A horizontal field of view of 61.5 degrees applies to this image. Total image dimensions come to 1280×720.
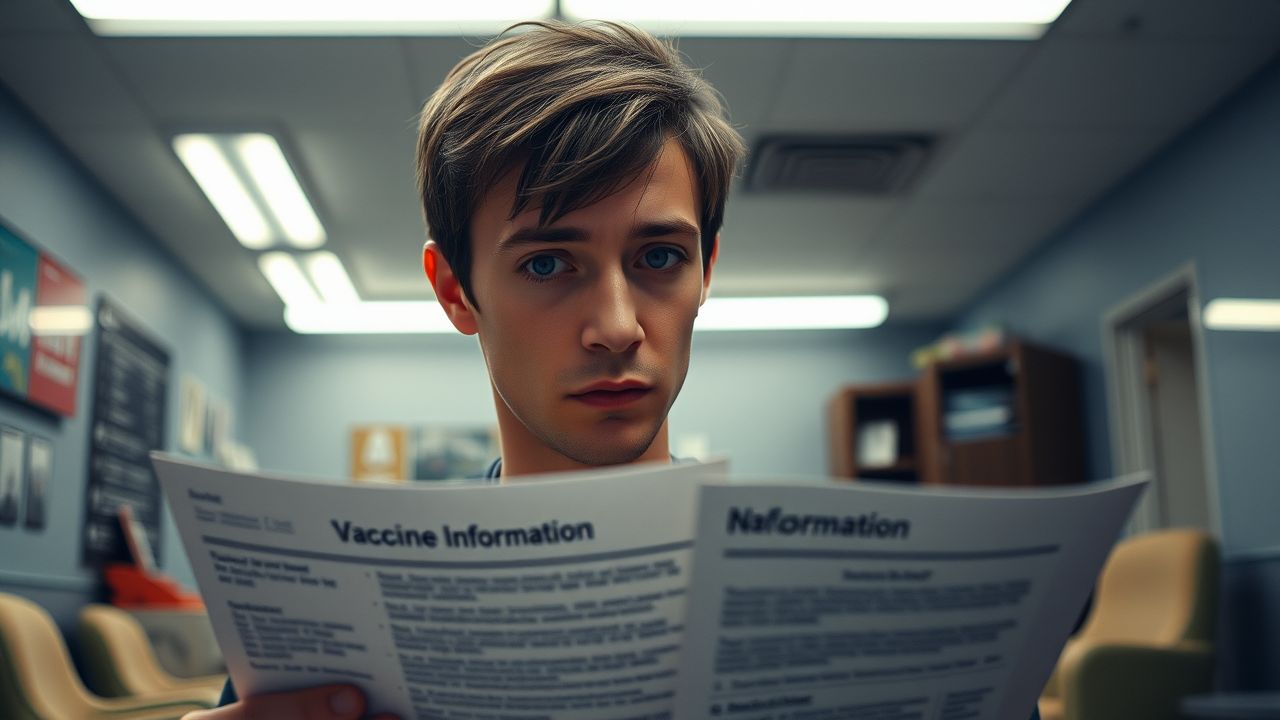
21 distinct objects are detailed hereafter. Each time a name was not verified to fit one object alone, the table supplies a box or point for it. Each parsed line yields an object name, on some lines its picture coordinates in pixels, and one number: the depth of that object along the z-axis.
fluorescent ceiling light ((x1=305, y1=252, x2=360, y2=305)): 5.32
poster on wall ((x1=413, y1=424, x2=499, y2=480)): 6.77
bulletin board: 4.40
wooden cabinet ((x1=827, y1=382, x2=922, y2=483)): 6.26
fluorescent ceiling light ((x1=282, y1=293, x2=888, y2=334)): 6.17
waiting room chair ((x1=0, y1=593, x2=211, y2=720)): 3.06
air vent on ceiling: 4.08
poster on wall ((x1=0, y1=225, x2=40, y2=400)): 3.50
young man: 0.80
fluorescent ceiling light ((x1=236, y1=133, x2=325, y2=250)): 3.97
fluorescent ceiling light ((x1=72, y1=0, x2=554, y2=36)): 3.09
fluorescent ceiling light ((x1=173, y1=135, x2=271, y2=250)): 3.98
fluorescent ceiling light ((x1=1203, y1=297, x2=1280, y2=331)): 3.56
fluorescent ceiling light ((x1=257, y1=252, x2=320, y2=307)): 5.33
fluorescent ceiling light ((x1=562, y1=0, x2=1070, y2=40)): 3.14
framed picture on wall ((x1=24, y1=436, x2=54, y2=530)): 3.77
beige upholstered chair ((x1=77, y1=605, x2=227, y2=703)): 3.85
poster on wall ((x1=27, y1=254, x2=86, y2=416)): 3.79
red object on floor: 4.41
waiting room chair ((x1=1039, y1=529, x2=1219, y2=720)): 3.40
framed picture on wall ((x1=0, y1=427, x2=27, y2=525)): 3.54
